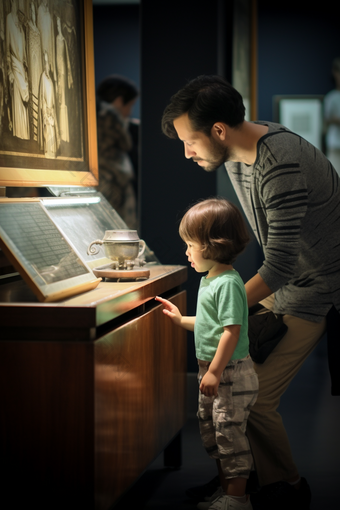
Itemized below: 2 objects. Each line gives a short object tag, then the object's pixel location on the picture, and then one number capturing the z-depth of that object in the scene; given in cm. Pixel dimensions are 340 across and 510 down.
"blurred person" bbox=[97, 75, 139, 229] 674
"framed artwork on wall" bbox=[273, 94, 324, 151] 824
